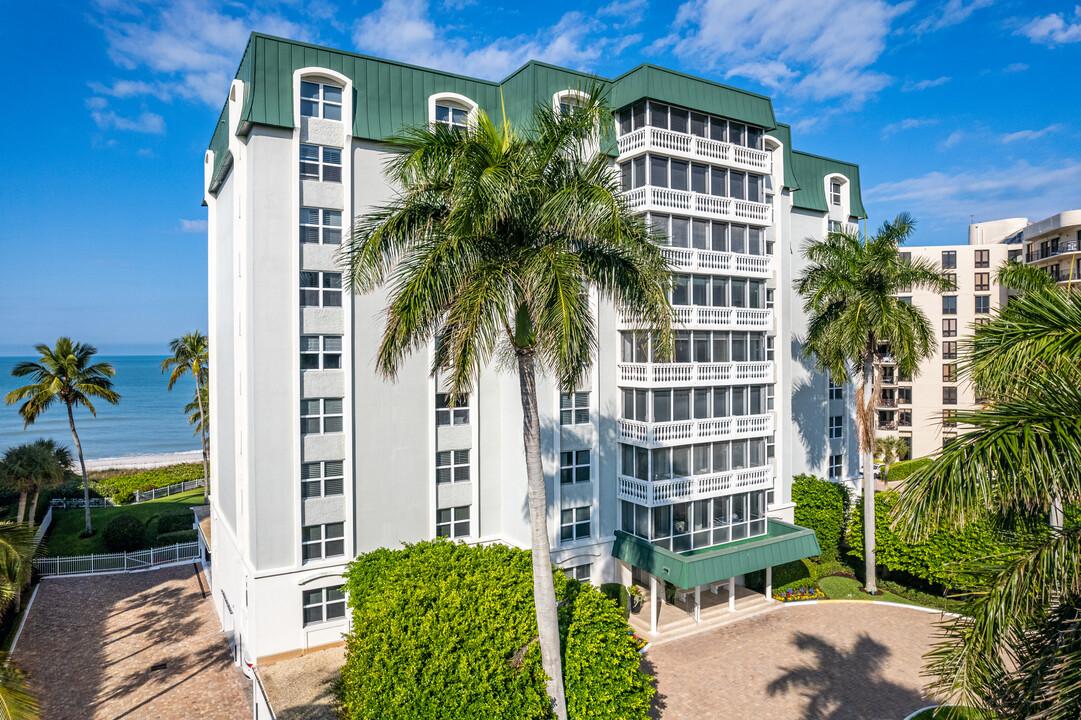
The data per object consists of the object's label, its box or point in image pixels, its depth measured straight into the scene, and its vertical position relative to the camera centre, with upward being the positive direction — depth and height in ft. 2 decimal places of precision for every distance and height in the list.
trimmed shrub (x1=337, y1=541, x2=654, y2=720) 38.75 -19.54
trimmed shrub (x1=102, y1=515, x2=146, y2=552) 102.27 -27.49
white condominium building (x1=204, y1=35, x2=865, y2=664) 64.69 -2.81
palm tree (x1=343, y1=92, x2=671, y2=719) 34.50 +6.43
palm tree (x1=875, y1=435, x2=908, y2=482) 161.16 -24.00
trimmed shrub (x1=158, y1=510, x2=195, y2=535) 112.57 -28.25
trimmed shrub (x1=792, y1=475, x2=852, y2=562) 93.15 -22.56
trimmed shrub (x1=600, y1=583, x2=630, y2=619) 73.92 -27.48
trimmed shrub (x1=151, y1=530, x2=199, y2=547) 106.22 -29.35
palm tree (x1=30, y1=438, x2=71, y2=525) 96.43 -15.43
